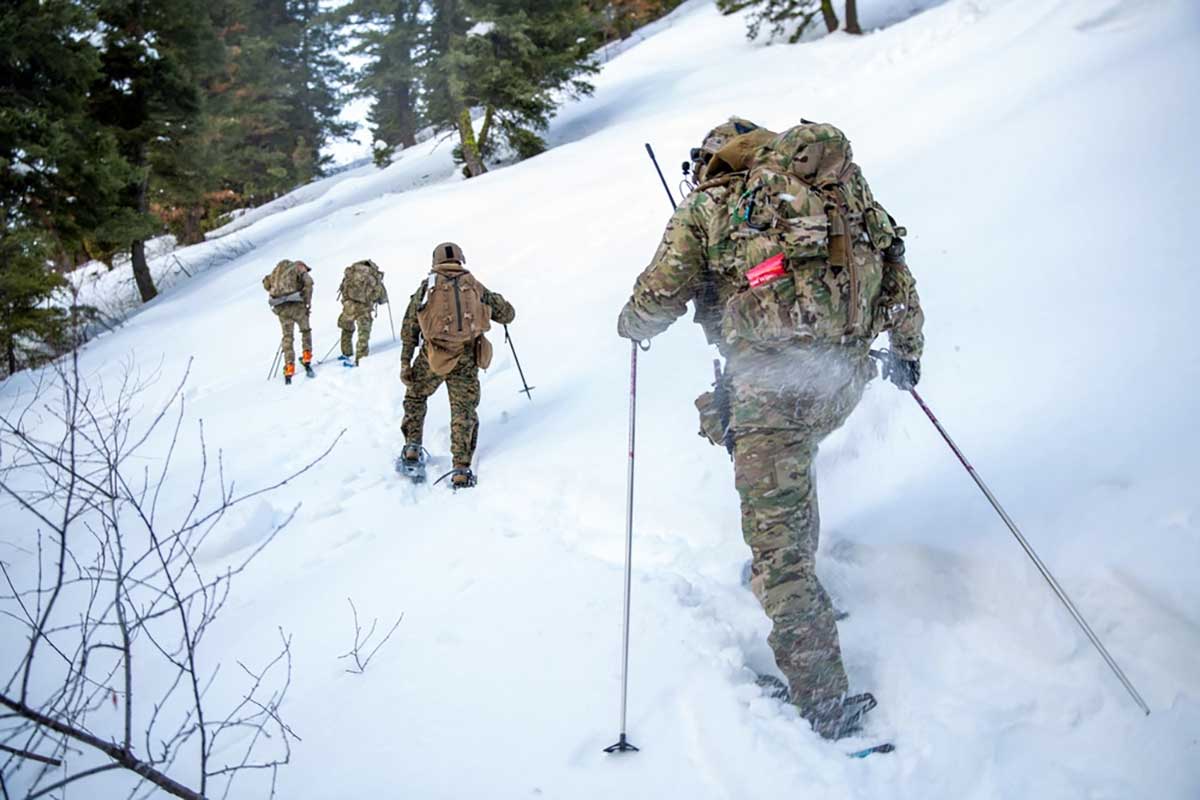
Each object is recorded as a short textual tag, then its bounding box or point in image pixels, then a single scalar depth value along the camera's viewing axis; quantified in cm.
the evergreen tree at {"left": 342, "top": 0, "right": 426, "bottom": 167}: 2120
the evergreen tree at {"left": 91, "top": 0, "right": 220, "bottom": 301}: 1619
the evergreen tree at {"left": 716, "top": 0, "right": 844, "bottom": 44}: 2141
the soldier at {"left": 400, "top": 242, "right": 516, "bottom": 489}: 586
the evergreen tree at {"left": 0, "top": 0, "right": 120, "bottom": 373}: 1277
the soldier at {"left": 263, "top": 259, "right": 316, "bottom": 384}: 1014
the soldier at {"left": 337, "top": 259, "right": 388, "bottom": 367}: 1021
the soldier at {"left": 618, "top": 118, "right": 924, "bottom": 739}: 275
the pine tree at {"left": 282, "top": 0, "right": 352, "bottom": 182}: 3081
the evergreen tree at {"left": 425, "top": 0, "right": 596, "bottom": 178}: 1798
